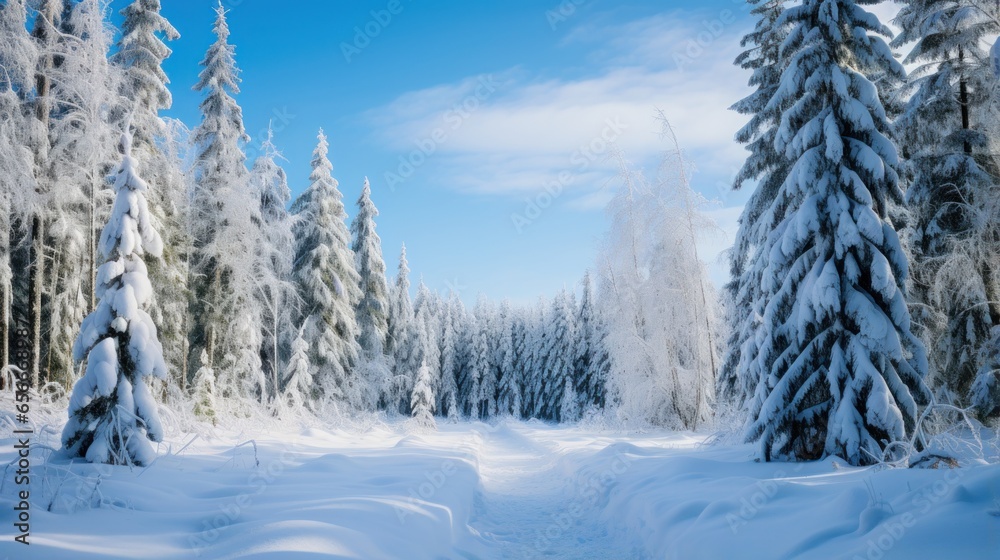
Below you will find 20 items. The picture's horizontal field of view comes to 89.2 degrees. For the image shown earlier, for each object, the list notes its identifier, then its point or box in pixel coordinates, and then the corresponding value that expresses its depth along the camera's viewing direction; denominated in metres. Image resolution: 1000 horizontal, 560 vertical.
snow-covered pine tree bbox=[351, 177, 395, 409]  30.87
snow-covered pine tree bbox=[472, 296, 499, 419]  55.62
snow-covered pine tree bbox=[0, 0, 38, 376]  11.44
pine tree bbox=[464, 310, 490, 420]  54.97
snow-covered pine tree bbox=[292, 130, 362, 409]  24.86
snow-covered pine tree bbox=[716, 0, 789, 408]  11.07
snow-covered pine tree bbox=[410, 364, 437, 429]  26.39
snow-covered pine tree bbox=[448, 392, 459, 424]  42.53
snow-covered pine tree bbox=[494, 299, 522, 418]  54.94
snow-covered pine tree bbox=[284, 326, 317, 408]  20.91
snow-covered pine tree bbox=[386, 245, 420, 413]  37.88
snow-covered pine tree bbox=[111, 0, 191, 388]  16.45
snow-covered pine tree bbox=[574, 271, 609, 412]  45.31
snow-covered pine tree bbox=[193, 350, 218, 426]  14.57
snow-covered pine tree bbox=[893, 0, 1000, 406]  12.77
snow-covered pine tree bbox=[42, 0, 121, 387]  12.45
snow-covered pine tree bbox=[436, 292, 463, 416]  52.69
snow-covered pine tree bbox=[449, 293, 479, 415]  56.84
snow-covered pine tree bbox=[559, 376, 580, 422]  47.81
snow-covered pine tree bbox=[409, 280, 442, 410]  41.22
